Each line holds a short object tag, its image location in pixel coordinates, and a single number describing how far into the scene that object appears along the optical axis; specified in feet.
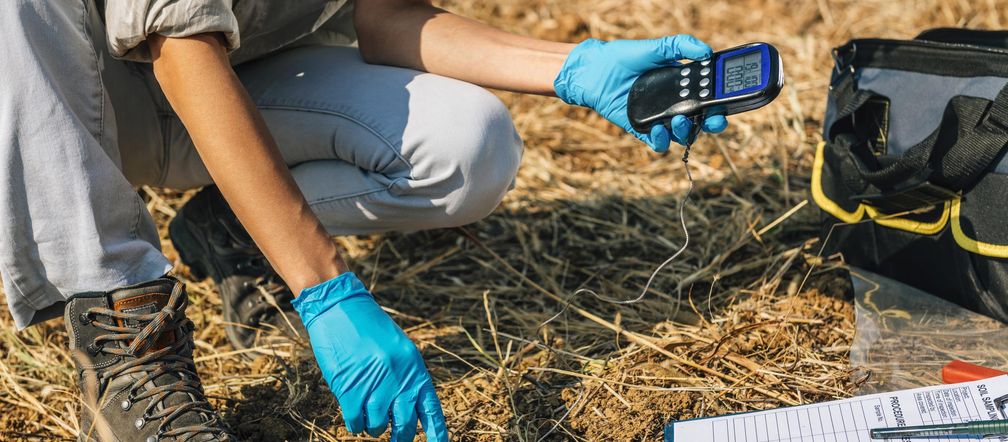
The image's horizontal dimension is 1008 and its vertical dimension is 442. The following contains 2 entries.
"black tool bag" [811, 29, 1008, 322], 6.79
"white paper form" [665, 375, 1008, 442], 6.30
